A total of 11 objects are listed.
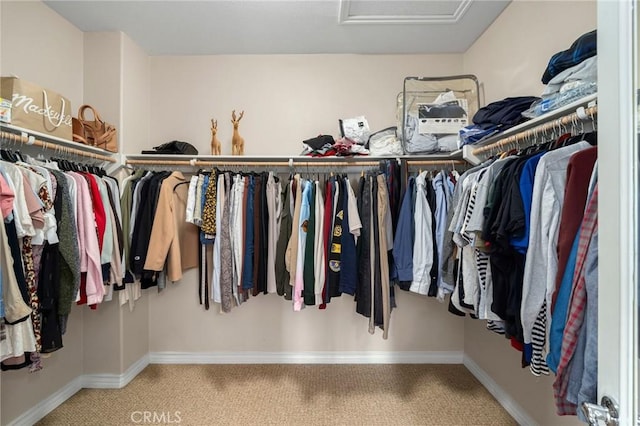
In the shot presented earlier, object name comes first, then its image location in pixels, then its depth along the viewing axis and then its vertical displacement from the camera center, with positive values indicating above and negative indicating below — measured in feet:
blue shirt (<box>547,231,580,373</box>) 3.05 -0.97
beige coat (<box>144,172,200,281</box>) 6.87 -0.50
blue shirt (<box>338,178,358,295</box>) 6.59 -1.10
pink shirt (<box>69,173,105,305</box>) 5.60 -0.55
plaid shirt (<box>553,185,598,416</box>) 2.75 -0.81
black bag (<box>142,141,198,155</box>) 7.66 +1.62
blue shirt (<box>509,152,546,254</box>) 3.85 +0.23
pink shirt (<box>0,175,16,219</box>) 4.15 +0.21
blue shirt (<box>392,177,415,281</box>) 6.51 -0.62
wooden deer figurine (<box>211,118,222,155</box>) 8.12 +1.90
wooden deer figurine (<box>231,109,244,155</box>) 8.02 +1.92
